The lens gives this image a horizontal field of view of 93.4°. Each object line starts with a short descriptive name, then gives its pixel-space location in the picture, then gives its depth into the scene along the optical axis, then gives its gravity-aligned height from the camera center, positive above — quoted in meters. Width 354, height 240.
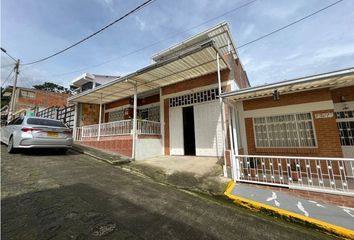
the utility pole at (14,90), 15.10 +4.95
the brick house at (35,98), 26.30 +7.76
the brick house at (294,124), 5.58 +0.51
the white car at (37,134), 6.18 +0.43
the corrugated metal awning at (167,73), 6.31 +3.11
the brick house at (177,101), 7.42 +2.16
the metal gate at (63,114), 13.16 +2.70
